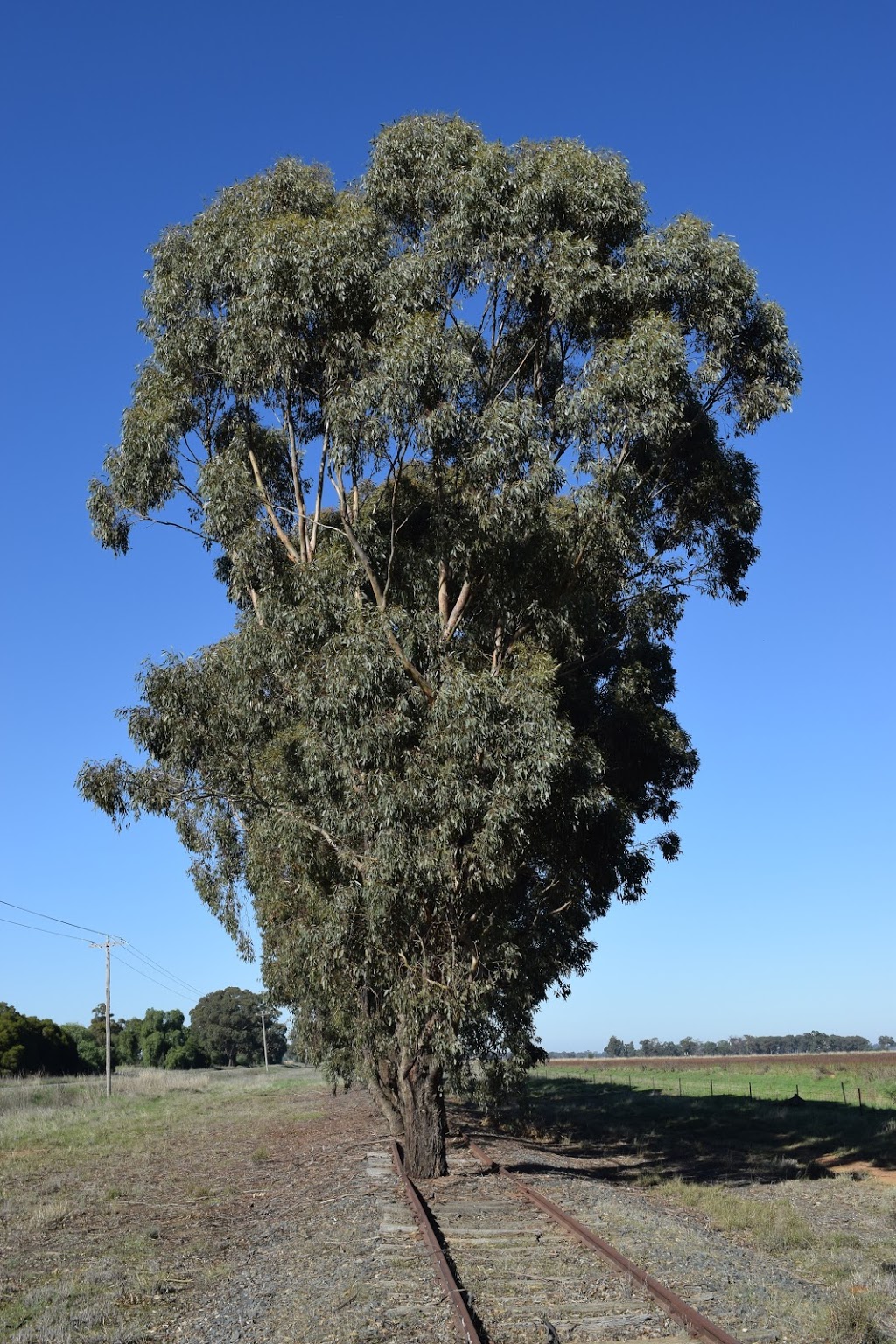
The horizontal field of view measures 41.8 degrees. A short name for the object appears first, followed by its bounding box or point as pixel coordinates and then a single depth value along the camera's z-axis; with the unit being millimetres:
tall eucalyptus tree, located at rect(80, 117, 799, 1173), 15477
